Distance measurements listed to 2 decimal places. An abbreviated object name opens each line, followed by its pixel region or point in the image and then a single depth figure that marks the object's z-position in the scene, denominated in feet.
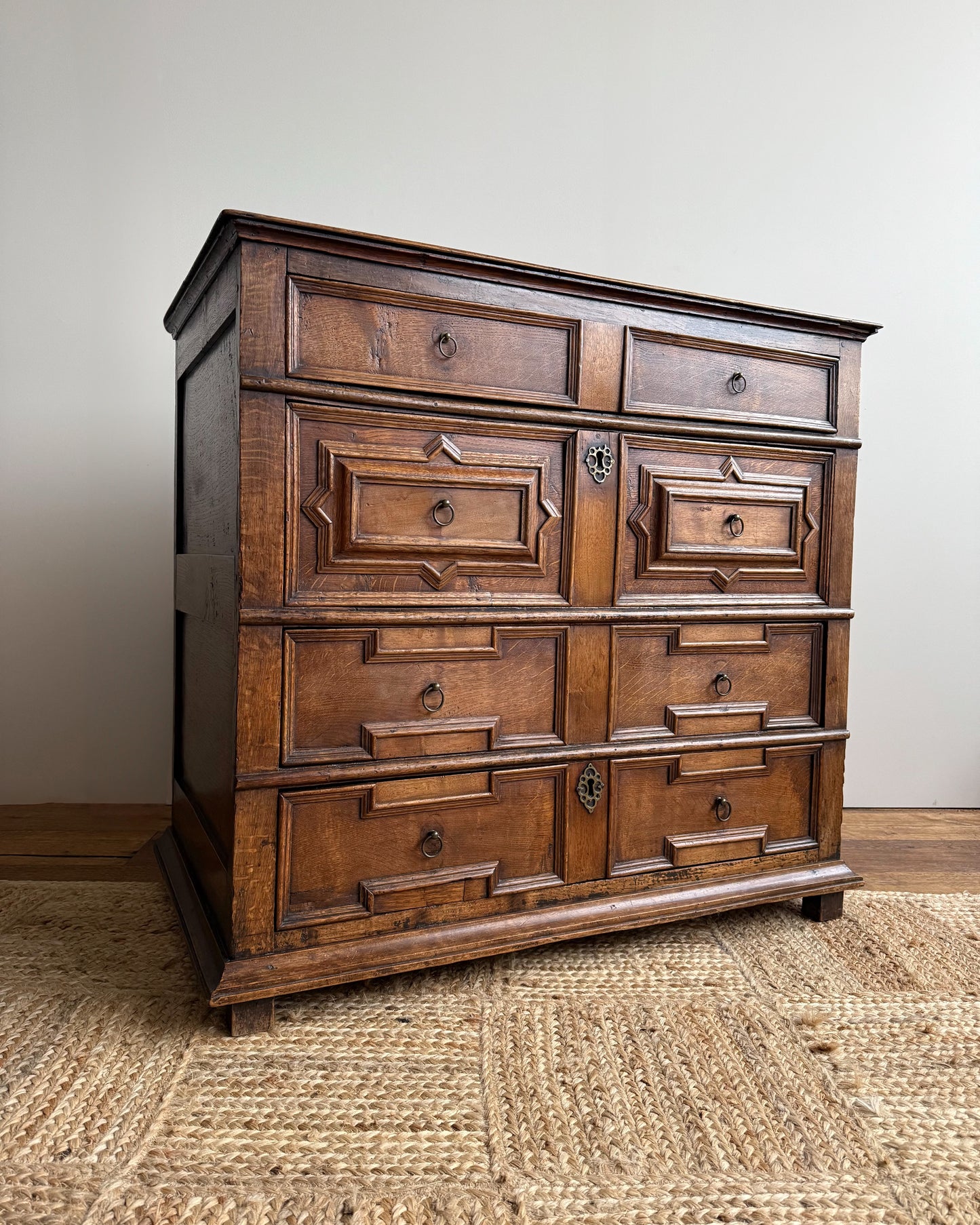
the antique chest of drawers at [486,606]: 4.07
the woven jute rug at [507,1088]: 3.09
